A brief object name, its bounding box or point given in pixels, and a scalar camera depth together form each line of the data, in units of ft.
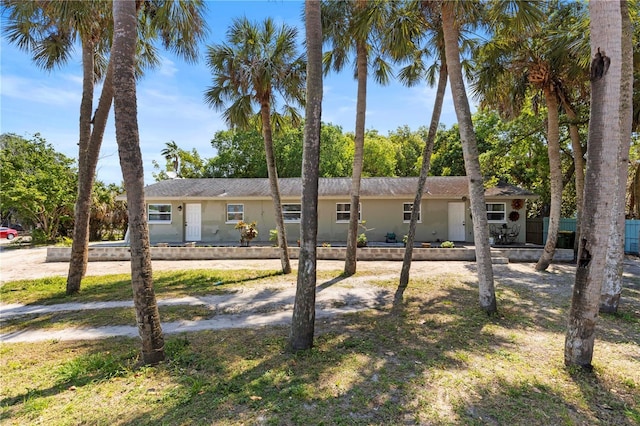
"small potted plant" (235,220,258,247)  48.70
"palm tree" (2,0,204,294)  23.26
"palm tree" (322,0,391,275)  27.07
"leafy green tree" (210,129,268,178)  104.17
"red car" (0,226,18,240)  79.25
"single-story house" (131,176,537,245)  56.70
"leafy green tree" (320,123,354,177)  98.94
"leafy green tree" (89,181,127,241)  70.79
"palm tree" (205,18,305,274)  30.35
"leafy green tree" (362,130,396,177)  110.11
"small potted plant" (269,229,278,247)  48.34
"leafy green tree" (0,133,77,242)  59.77
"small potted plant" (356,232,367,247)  47.70
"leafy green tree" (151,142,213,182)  119.85
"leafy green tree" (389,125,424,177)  120.37
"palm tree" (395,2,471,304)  25.68
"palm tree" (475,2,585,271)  30.53
